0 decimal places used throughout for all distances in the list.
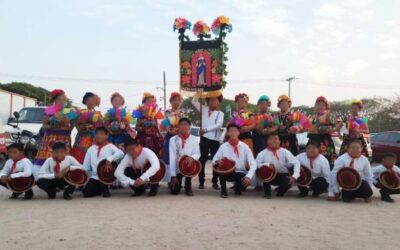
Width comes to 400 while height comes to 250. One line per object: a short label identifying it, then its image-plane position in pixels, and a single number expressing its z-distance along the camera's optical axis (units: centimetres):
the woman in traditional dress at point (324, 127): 742
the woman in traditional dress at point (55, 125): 718
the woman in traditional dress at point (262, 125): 759
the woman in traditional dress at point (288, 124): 749
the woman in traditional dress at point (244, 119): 766
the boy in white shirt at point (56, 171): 650
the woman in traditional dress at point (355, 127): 740
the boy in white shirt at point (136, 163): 669
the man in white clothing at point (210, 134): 782
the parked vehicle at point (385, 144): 1586
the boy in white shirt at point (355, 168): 647
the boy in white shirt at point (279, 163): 681
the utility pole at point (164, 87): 4440
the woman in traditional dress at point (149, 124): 756
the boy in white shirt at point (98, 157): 673
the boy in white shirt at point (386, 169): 676
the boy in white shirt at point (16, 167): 644
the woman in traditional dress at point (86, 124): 740
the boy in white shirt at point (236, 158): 682
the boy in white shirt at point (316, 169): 691
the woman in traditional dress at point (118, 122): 747
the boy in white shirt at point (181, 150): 698
